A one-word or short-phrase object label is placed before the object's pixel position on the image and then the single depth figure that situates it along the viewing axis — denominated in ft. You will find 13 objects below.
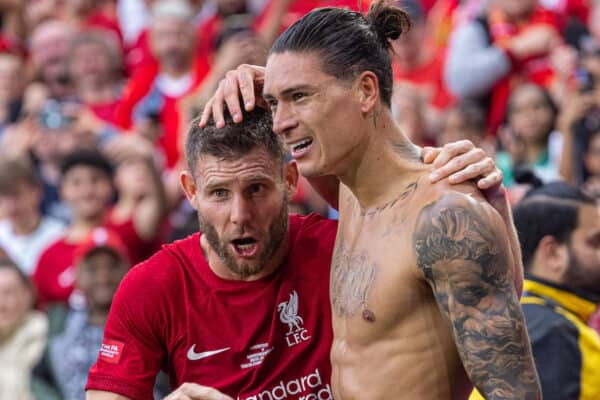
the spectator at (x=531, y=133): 42.32
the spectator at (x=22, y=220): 45.50
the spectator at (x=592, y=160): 40.78
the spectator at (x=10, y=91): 55.47
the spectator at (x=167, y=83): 49.19
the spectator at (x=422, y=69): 48.80
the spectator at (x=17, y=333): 41.04
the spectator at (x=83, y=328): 39.52
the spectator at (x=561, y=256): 27.43
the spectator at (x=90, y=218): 43.50
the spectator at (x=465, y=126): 44.01
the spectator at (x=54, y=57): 55.21
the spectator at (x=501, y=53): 45.93
